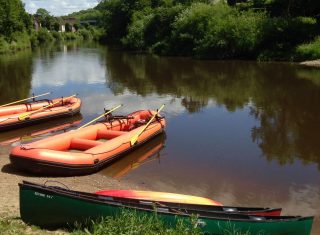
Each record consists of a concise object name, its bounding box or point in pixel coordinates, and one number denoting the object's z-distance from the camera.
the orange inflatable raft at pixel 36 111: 13.36
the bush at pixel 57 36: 83.01
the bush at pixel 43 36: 71.22
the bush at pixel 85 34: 91.88
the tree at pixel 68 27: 113.86
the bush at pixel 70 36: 87.22
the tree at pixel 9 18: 53.47
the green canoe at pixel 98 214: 5.70
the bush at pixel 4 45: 49.50
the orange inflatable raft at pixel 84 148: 9.27
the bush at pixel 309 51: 30.65
